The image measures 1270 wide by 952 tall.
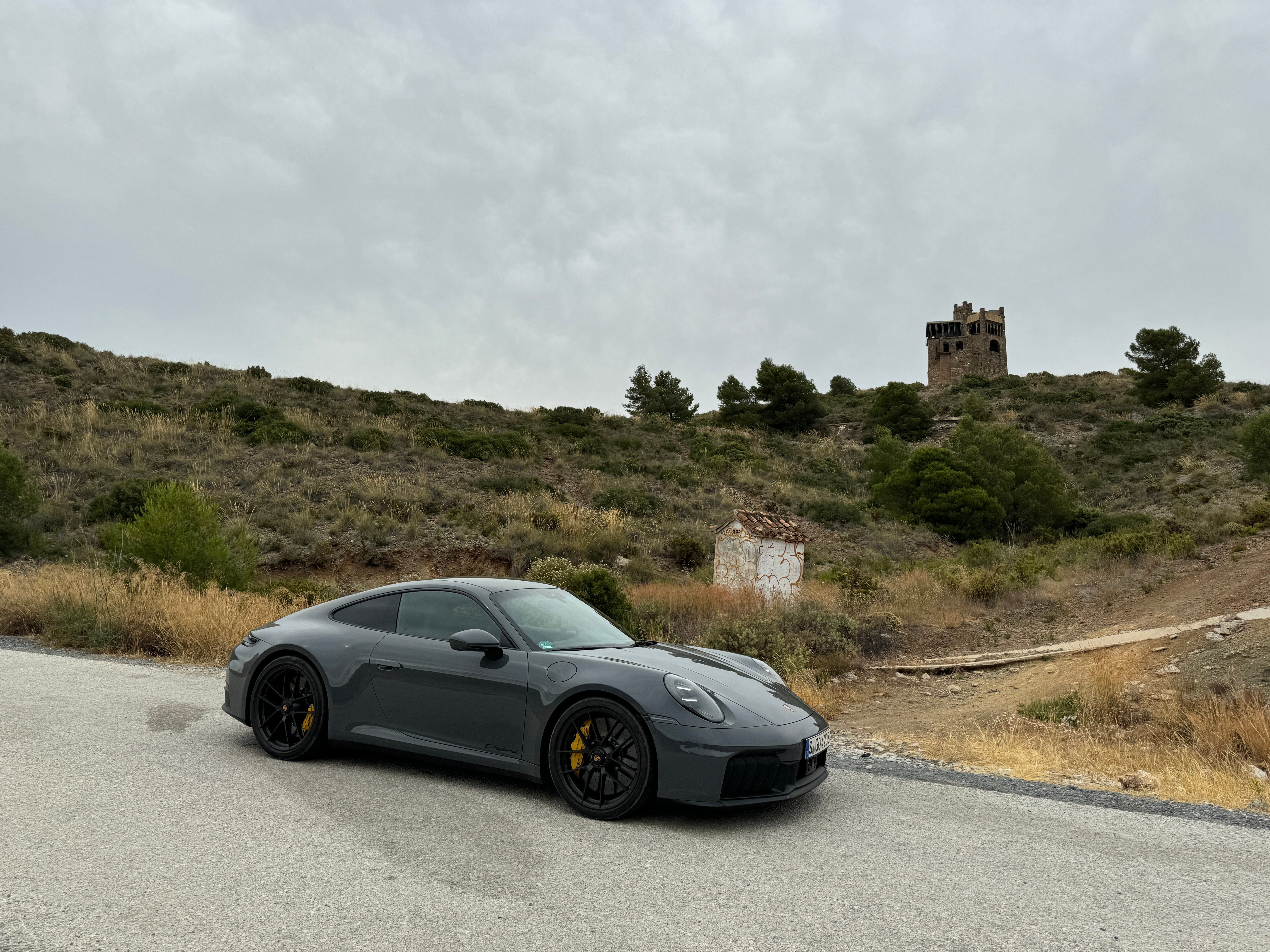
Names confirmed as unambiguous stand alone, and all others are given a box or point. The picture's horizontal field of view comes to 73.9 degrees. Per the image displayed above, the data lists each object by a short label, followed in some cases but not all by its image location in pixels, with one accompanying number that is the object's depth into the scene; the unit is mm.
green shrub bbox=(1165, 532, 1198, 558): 18297
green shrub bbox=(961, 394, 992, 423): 48469
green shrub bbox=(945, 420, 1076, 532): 28844
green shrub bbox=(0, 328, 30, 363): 35625
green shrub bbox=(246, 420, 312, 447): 29016
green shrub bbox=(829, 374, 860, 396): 68812
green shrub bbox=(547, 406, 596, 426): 41625
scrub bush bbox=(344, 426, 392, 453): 30047
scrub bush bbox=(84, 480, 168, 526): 20281
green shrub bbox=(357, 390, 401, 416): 37500
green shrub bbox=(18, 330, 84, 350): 39750
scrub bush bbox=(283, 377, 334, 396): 39312
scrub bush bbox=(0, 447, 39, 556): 16844
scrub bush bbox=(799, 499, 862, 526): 28609
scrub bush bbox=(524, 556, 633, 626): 13273
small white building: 14812
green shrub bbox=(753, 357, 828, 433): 51406
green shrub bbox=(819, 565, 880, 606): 15648
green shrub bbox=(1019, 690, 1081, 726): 8812
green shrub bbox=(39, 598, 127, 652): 10703
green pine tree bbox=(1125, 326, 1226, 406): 48438
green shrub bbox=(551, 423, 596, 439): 37875
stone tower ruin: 85188
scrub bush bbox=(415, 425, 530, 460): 30859
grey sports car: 4516
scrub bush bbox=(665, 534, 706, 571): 21938
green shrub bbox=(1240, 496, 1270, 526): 20984
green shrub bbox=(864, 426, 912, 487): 35031
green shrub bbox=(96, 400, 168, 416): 30688
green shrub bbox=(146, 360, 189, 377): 38812
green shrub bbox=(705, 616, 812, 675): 10977
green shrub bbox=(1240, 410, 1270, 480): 29516
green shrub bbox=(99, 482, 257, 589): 13070
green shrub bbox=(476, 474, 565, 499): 26359
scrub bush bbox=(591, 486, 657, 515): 26266
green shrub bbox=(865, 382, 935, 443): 48594
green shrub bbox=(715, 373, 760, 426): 52656
